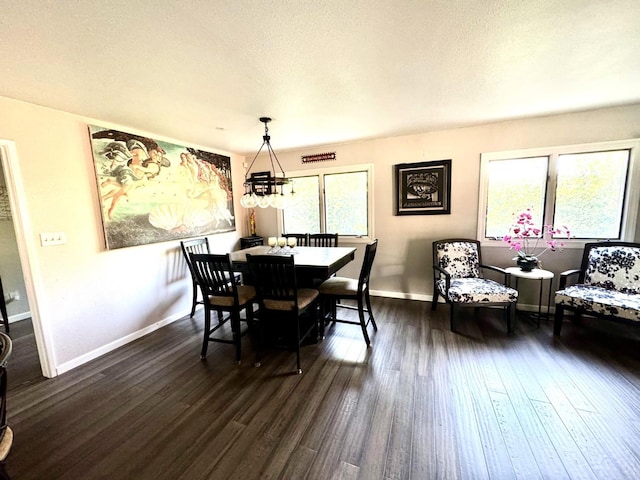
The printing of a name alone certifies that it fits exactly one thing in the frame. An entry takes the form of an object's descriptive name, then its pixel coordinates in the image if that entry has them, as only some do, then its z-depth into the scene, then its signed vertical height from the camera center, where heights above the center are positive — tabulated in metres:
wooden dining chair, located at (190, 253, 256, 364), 2.37 -0.79
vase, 2.92 -0.70
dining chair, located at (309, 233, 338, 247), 3.72 -0.48
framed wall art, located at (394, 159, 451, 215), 3.53 +0.23
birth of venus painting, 2.70 +0.30
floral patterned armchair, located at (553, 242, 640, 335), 2.44 -0.93
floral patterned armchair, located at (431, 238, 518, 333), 2.79 -0.95
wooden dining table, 2.50 -0.54
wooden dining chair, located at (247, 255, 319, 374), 2.21 -0.77
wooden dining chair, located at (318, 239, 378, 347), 2.62 -0.90
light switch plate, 2.25 -0.20
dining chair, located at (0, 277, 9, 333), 3.10 -1.09
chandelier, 2.67 +0.17
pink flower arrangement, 3.07 -0.44
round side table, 2.80 -0.80
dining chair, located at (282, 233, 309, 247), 3.87 -0.46
